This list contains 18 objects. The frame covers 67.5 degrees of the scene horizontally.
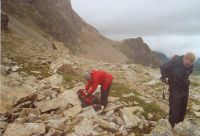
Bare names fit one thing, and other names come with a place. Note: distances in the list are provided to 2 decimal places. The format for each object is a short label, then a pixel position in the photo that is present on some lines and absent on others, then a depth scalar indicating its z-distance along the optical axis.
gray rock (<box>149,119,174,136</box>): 5.50
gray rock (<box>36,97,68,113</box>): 6.40
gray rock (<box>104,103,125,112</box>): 6.46
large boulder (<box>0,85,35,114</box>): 6.28
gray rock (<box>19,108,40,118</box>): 5.92
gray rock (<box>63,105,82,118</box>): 6.16
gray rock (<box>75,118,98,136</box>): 5.45
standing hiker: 5.65
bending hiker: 6.40
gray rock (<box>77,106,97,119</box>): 6.05
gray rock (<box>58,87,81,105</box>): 6.69
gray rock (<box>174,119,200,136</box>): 5.60
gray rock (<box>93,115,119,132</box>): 5.68
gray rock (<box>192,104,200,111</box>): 7.93
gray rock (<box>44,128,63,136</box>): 5.21
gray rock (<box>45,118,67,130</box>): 5.50
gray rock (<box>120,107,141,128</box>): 5.94
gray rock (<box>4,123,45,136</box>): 5.29
